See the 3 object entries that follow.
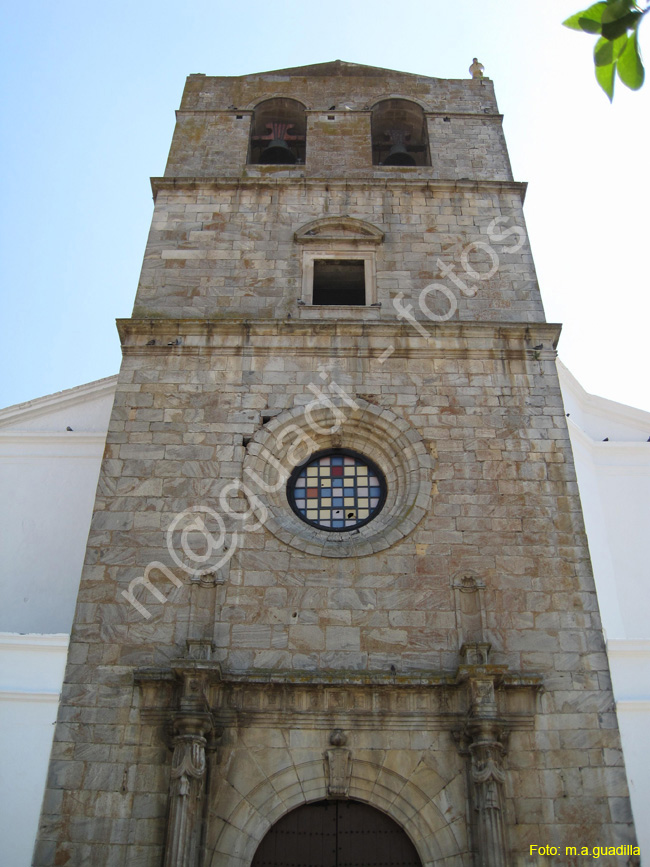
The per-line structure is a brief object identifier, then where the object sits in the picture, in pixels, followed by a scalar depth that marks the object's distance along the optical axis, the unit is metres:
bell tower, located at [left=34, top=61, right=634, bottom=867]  9.30
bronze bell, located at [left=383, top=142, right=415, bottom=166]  17.20
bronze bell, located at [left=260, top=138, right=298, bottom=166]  17.09
